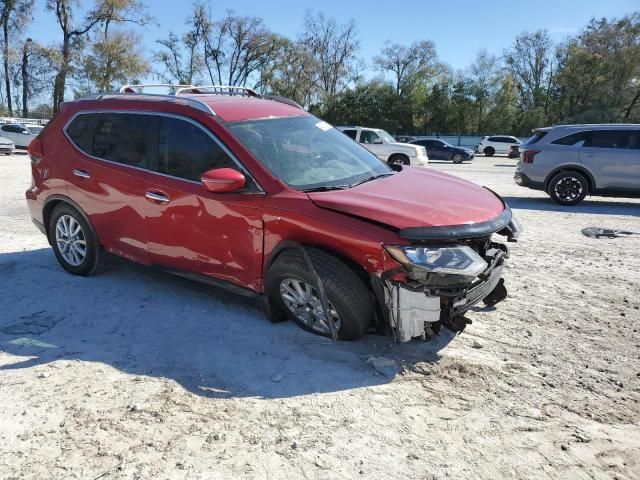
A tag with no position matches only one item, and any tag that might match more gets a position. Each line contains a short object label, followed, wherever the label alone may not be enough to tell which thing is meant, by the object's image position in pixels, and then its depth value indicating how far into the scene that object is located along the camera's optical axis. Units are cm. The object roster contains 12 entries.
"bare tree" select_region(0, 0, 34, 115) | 4539
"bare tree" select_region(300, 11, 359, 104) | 6347
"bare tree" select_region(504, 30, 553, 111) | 5986
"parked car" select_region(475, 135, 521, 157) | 3609
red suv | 335
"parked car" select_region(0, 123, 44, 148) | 2716
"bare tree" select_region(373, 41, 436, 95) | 6103
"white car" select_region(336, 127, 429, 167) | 1966
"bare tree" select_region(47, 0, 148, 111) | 4634
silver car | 1036
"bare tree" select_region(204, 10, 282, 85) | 5825
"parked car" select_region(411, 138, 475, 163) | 2903
